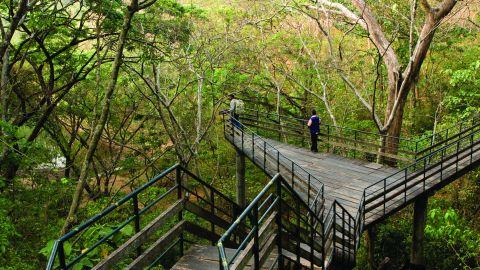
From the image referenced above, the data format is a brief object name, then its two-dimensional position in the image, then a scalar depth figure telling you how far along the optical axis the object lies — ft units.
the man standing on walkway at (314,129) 50.67
